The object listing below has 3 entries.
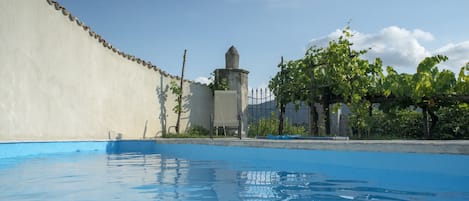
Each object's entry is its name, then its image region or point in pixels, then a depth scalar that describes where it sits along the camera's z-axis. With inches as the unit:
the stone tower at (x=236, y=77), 480.7
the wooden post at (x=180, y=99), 450.3
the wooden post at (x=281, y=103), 391.6
